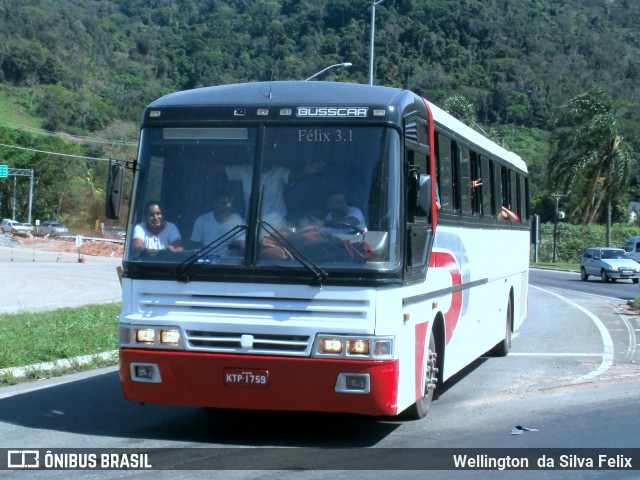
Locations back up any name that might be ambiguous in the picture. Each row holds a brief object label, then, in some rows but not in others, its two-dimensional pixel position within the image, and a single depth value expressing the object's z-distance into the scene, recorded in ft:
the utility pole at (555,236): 211.61
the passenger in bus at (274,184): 26.73
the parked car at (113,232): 275.92
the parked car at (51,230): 262.67
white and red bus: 25.93
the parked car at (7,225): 271.14
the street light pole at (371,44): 104.58
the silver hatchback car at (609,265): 137.69
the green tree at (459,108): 183.21
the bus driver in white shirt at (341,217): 26.35
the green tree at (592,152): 195.21
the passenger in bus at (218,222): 26.84
